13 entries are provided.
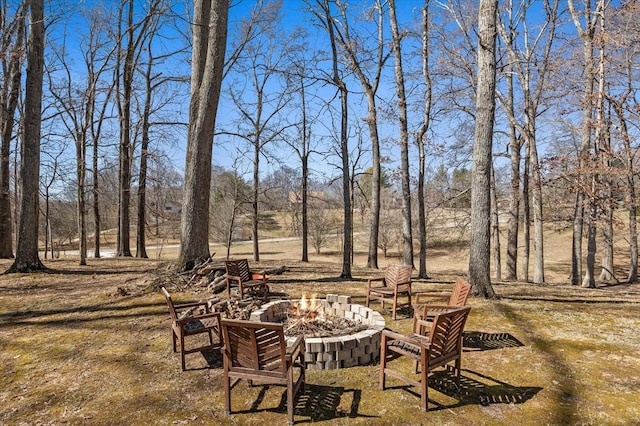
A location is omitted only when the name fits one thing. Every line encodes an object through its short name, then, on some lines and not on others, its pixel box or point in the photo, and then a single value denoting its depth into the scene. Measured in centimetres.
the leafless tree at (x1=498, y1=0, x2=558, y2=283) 1260
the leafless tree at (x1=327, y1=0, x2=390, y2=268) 1073
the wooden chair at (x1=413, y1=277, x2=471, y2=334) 440
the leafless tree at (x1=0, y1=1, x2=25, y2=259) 1257
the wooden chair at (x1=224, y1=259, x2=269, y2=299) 649
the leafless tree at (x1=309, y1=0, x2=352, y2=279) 913
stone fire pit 399
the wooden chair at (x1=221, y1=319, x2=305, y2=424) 307
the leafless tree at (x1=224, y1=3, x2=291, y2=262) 1623
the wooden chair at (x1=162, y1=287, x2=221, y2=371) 399
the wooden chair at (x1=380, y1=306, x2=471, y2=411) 329
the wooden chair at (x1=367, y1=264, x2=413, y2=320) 605
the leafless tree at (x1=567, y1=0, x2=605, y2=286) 1057
